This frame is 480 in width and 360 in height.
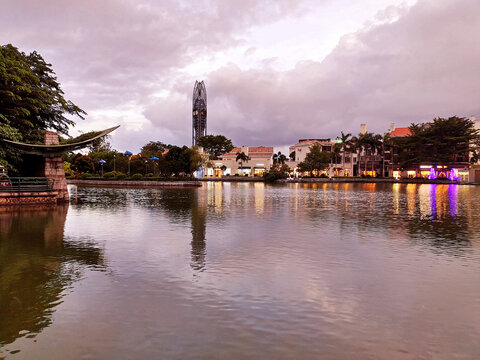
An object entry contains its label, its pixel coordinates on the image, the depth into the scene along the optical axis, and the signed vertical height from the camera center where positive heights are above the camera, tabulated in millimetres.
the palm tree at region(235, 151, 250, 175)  115062 +6900
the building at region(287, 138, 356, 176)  111125 +5435
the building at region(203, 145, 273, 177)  118562 +4595
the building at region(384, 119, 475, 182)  93375 +1809
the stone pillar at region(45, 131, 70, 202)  27547 +822
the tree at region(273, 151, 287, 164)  134538 +7496
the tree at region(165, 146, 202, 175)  72188 +4093
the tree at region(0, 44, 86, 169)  25344 +6909
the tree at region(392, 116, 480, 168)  88000 +8549
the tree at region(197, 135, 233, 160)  131338 +13072
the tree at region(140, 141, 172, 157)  140000 +13204
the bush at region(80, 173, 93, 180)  73562 +790
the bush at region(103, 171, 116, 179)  70594 +888
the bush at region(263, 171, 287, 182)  97250 +270
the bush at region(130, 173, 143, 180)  67375 +374
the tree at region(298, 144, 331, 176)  103025 +4947
